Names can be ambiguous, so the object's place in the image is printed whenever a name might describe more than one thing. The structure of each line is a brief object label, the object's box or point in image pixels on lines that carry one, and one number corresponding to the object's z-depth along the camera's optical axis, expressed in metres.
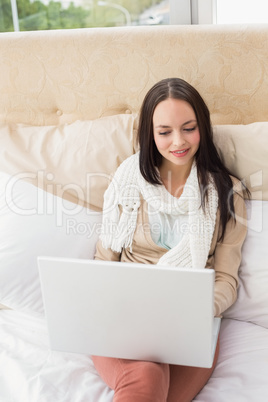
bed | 1.34
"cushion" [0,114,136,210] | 1.62
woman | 1.40
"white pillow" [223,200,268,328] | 1.43
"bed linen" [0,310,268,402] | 1.19
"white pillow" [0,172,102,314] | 1.45
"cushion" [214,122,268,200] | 1.54
